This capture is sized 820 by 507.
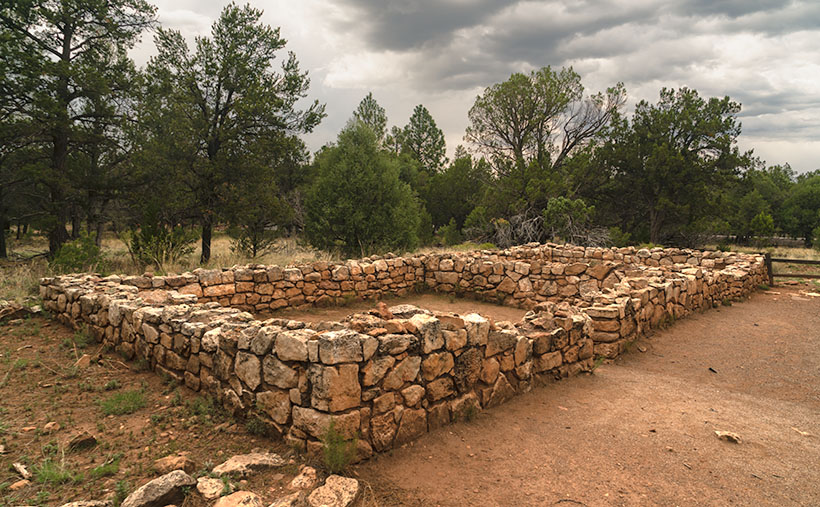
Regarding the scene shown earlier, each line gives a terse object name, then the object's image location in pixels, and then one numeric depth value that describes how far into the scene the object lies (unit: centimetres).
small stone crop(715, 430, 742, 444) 390
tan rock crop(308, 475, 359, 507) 286
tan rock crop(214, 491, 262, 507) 279
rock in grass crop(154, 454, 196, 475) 320
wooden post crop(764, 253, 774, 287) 1334
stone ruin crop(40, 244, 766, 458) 352
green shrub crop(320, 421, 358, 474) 322
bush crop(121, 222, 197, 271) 1159
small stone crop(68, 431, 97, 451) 353
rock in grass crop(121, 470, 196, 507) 272
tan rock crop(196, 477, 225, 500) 289
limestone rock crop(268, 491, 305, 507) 281
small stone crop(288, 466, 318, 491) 305
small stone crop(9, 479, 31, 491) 297
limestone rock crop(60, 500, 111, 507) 268
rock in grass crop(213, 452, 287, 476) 319
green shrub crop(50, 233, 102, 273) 1050
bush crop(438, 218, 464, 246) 2494
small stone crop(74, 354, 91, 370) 536
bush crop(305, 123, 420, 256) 1653
